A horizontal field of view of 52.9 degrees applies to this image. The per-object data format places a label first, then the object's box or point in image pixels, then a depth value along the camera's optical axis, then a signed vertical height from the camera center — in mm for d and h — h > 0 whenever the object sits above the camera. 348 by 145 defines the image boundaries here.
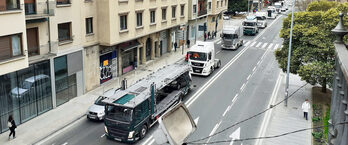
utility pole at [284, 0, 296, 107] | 28062 -4527
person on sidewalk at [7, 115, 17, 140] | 21650 -6253
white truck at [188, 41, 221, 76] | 36594 -3686
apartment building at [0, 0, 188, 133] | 22625 -1935
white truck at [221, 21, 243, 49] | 49375 -2026
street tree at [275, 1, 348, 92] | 27156 -1820
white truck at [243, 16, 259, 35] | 63344 -536
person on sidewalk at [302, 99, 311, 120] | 24922 -5988
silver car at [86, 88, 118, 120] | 24984 -6298
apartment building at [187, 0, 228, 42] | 54250 +1040
